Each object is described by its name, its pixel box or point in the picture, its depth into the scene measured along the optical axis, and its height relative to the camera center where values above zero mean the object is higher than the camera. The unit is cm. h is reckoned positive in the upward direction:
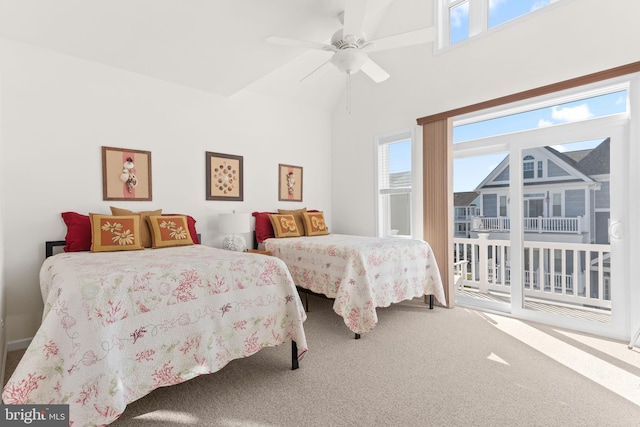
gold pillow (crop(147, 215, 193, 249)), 302 -18
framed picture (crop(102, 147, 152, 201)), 317 +40
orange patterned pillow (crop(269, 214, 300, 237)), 405 -19
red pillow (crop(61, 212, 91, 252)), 274 -17
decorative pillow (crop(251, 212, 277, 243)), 410 -20
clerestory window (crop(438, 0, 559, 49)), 320 +213
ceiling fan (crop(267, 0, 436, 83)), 237 +134
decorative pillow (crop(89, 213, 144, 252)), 272 -18
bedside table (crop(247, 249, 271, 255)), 383 -49
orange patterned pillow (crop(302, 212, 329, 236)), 426 -18
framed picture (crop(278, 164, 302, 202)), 462 +43
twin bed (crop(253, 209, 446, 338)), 274 -59
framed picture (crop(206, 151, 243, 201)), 391 +45
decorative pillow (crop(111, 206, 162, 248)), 304 -14
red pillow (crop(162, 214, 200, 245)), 338 -19
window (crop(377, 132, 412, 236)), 425 +36
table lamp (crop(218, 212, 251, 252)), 363 -19
